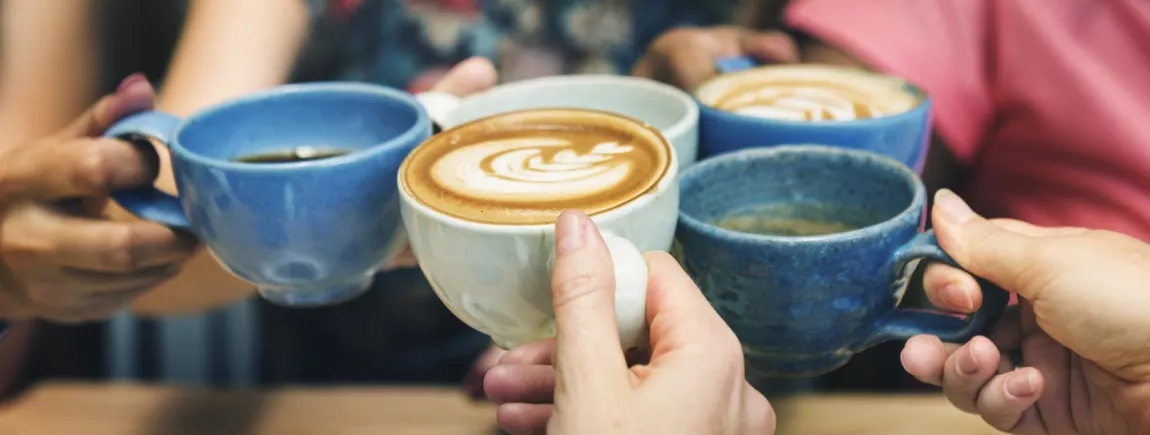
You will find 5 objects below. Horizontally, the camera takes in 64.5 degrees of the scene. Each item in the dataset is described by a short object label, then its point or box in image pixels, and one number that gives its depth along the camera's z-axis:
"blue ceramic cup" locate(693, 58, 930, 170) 0.48
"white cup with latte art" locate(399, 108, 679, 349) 0.36
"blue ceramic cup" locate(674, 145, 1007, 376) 0.39
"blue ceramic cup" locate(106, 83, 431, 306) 0.42
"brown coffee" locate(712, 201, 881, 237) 0.48
